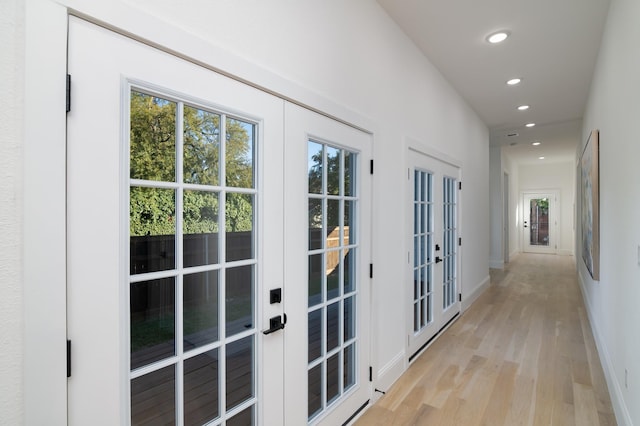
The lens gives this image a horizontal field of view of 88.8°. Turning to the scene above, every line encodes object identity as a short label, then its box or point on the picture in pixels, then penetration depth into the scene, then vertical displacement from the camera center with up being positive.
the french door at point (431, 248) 3.15 -0.38
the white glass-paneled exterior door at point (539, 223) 11.06 -0.29
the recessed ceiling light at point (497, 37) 2.96 +1.64
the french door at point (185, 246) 1.04 -0.12
